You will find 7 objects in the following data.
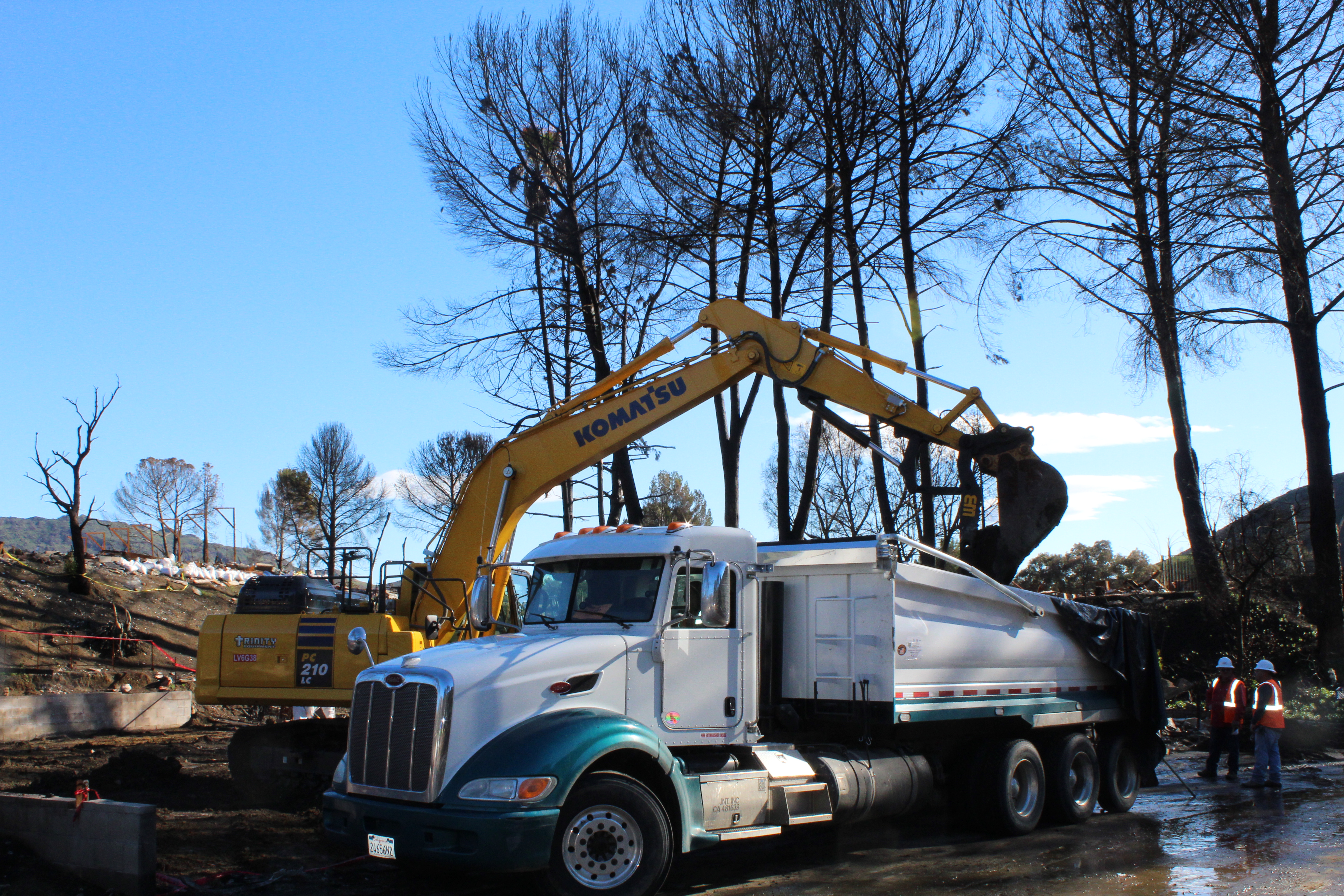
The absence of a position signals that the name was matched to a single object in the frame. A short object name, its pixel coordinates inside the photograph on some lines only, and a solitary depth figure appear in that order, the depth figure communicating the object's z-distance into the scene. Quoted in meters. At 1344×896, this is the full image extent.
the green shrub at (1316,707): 17.56
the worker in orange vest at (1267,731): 13.03
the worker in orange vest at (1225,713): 13.83
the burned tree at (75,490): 23.95
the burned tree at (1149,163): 17.86
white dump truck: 6.67
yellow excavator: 10.48
